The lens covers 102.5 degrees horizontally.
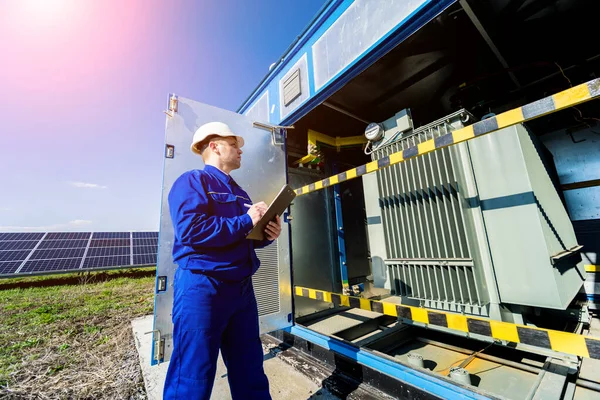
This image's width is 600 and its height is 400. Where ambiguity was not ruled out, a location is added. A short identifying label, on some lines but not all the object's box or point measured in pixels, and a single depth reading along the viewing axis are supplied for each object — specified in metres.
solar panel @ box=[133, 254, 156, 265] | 9.11
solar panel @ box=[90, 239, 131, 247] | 9.95
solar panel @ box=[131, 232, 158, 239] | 11.33
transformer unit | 1.67
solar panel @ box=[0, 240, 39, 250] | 9.03
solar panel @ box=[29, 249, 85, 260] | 8.47
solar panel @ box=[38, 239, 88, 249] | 9.34
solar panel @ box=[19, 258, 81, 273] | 7.65
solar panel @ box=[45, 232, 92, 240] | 10.26
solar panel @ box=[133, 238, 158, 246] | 10.63
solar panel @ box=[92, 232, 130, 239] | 10.72
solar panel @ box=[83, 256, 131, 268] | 8.34
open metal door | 1.88
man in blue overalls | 1.14
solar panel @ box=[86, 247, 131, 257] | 9.08
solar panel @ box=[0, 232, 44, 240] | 9.88
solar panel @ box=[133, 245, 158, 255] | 9.86
